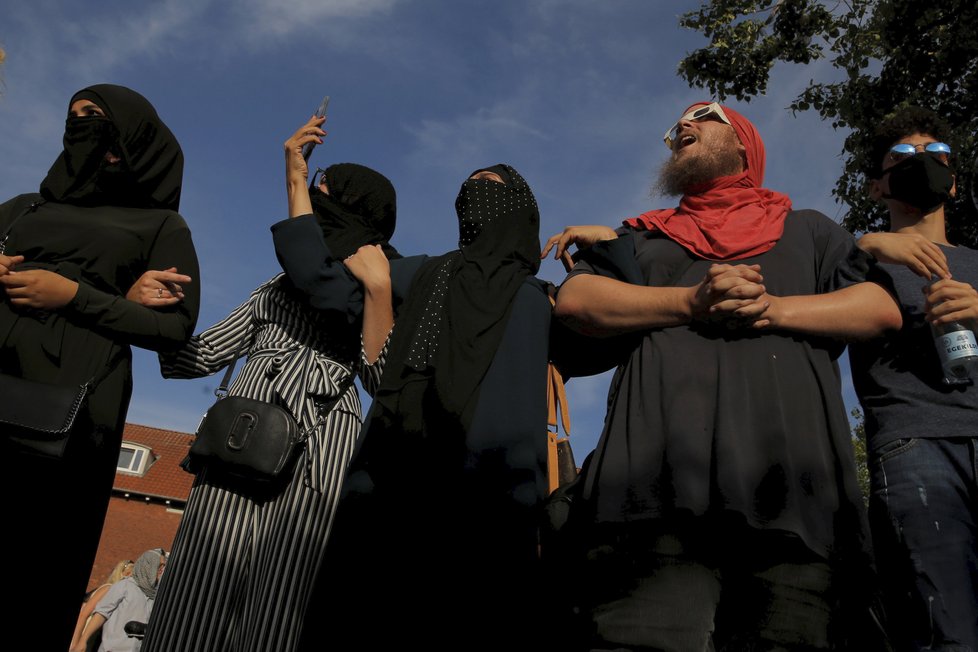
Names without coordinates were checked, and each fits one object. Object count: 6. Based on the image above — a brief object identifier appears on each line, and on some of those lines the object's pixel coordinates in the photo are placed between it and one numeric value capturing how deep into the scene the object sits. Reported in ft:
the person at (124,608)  29.27
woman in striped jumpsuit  9.64
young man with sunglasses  8.08
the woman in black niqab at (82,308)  9.85
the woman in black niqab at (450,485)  8.41
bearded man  6.66
